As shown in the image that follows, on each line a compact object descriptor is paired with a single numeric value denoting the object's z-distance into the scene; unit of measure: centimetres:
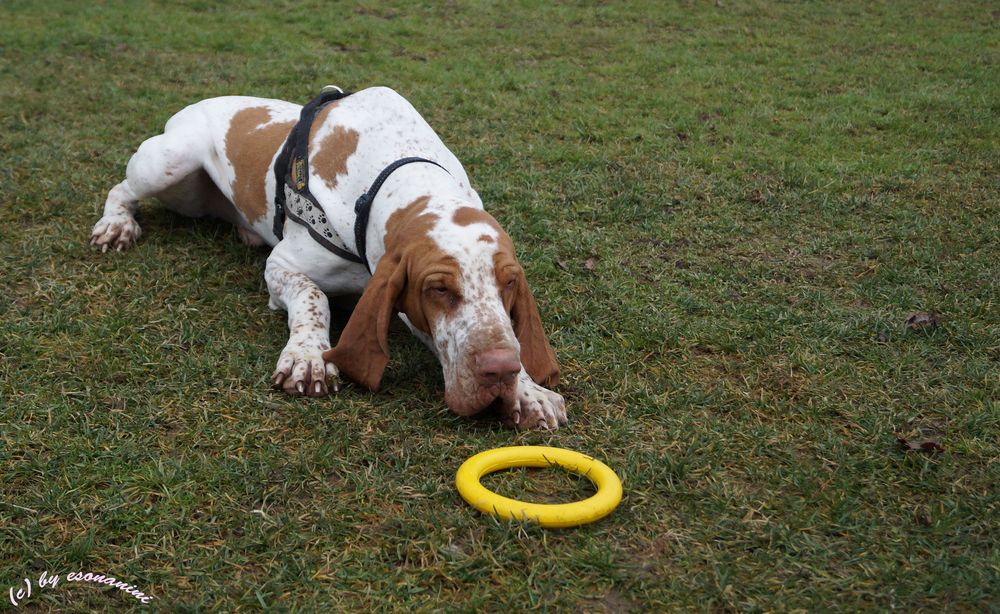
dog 329
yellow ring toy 279
